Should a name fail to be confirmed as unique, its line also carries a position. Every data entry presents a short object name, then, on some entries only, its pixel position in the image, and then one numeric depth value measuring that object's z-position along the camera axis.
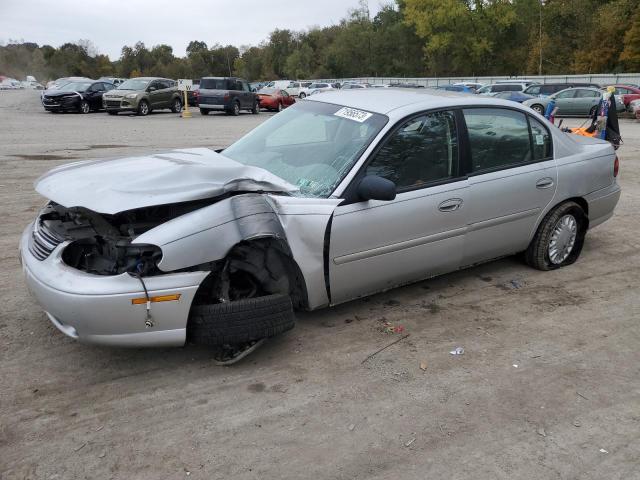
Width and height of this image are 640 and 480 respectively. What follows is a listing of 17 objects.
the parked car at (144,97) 23.67
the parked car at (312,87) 40.06
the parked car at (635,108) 23.47
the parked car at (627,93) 25.97
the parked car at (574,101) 24.62
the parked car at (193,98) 32.69
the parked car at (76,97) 24.67
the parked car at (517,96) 26.04
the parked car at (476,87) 31.11
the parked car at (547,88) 27.12
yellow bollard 24.14
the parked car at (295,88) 41.67
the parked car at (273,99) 30.38
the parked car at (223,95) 25.98
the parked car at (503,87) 29.36
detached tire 3.12
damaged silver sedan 3.01
